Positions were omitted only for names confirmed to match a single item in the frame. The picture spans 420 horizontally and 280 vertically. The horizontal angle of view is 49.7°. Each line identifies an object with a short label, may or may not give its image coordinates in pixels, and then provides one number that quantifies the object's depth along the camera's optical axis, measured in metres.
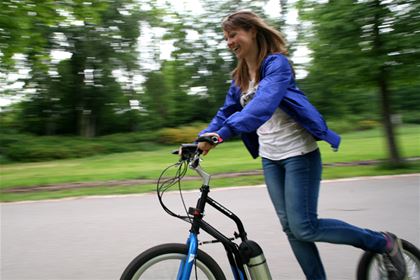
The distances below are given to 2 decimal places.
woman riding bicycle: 2.37
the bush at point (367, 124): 31.36
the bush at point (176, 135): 26.52
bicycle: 2.35
